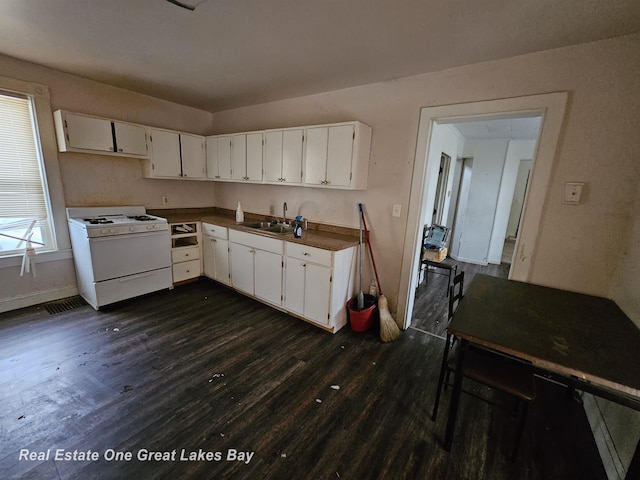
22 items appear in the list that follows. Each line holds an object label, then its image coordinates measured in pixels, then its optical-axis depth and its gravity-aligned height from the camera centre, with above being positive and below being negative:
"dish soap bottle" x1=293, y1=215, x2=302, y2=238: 2.83 -0.45
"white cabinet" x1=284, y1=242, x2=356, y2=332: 2.56 -0.92
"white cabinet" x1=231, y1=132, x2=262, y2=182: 3.34 +0.38
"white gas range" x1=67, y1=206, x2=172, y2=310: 2.80 -0.82
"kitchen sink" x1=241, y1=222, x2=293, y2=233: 3.45 -0.51
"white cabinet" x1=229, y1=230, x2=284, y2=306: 2.94 -0.91
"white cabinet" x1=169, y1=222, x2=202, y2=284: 3.53 -0.91
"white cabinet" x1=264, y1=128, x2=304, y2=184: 2.96 +0.38
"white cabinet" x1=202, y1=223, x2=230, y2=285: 3.48 -0.90
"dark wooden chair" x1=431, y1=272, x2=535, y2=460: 1.42 -0.97
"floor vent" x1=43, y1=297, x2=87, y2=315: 2.88 -1.42
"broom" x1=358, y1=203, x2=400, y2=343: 2.59 -1.26
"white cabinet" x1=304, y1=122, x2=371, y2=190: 2.59 +0.37
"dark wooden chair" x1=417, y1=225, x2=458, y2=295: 3.72 -0.59
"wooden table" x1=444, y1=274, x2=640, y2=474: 1.10 -0.65
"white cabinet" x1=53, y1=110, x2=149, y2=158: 2.79 +0.48
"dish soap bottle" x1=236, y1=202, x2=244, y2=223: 3.65 -0.39
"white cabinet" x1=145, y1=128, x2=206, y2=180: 3.45 +0.38
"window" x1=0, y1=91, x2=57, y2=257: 2.67 -0.05
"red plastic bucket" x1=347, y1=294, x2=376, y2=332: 2.67 -1.23
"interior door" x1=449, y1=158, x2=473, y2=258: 5.34 -0.08
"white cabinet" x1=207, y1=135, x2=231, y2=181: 3.68 +0.39
